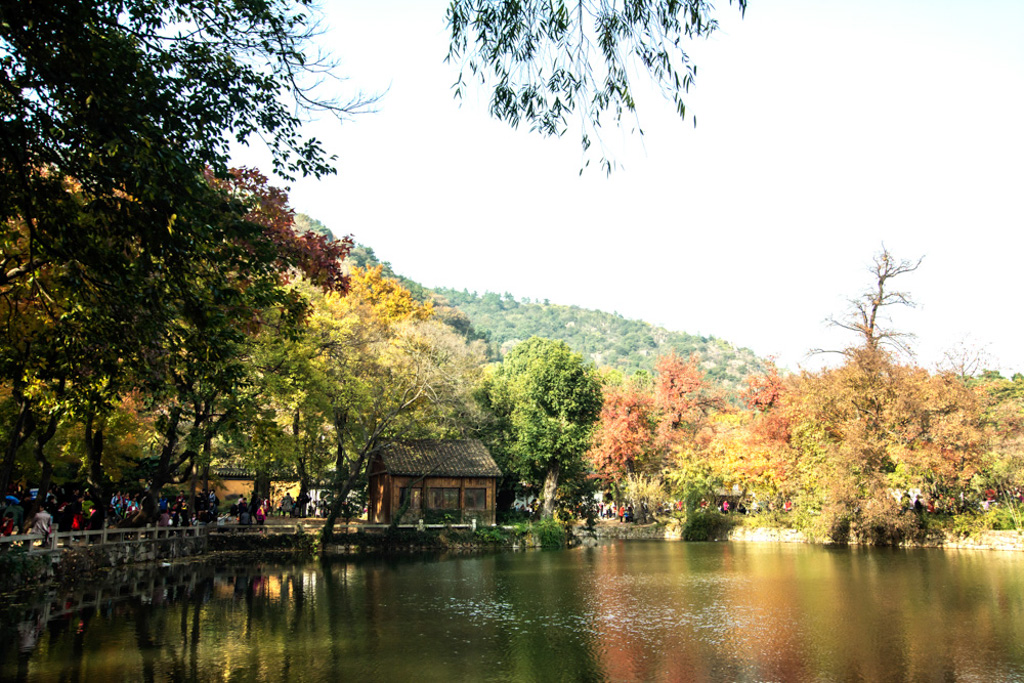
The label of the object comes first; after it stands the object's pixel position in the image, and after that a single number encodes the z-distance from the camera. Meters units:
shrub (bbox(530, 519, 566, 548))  36.88
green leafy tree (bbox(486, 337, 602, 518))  39.94
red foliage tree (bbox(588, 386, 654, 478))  45.41
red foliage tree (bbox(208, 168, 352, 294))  12.10
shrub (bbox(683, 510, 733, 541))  40.59
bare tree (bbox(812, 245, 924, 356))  34.19
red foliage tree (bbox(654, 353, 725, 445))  49.41
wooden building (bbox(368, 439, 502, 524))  36.28
